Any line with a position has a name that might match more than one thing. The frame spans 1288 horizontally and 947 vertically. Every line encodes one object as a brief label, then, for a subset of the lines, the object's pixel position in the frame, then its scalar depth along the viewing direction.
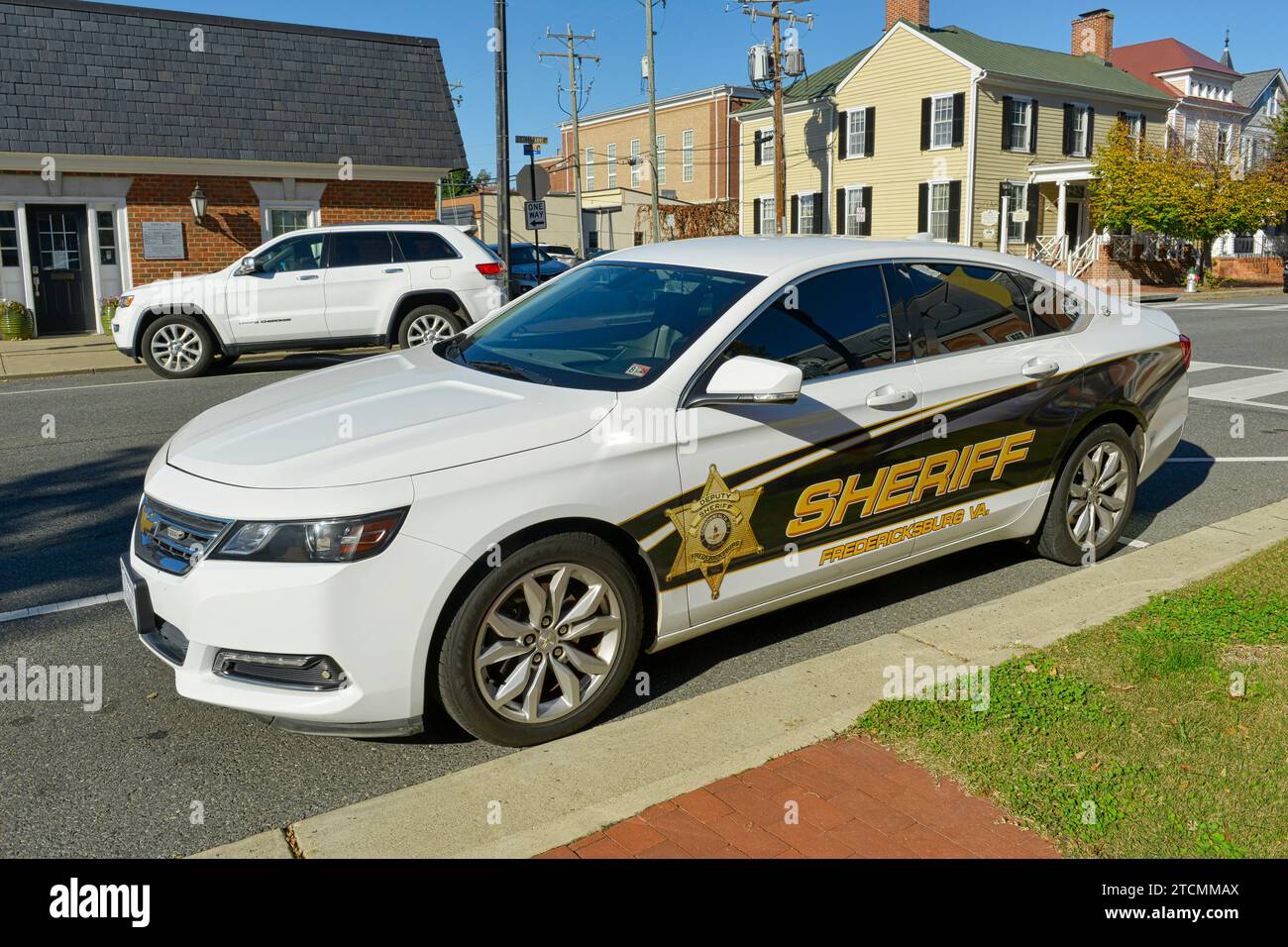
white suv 13.77
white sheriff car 3.44
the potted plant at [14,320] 18.20
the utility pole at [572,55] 51.03
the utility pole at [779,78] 33.91
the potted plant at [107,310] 18.34
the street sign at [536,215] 22.62
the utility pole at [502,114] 15.77
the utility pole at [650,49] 37.19
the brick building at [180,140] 18.12
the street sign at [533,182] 20.35
